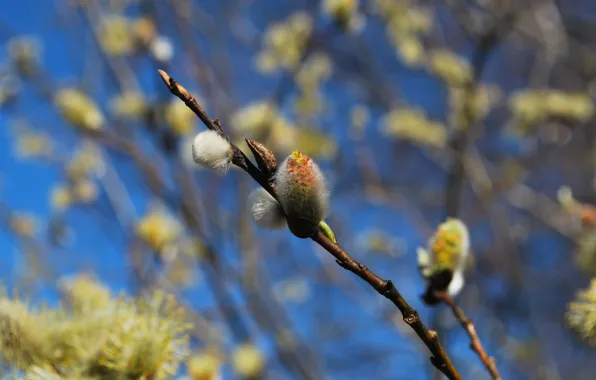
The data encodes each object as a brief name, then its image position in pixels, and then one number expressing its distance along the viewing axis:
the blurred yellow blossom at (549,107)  1.51
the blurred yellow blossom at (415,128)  1.65
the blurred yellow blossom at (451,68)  1.54
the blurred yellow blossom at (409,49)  1.70
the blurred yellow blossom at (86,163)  1.69
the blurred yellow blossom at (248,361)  1.25
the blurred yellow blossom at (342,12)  0.54
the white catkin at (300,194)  0.29
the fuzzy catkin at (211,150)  0.30
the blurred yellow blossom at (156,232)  1.15
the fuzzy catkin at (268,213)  0.30
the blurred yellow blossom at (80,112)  1.25
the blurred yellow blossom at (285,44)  1.26
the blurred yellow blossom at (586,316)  0.34
